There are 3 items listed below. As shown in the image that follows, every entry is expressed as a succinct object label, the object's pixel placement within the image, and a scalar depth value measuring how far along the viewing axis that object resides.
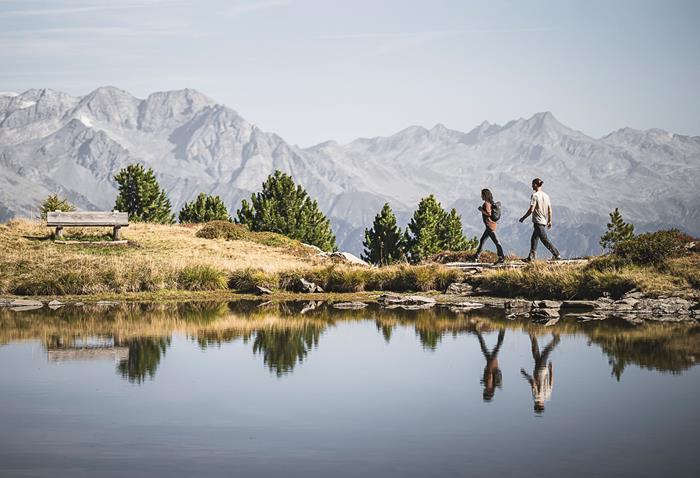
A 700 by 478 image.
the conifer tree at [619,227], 102.70
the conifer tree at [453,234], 99.38
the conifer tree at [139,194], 106.31
